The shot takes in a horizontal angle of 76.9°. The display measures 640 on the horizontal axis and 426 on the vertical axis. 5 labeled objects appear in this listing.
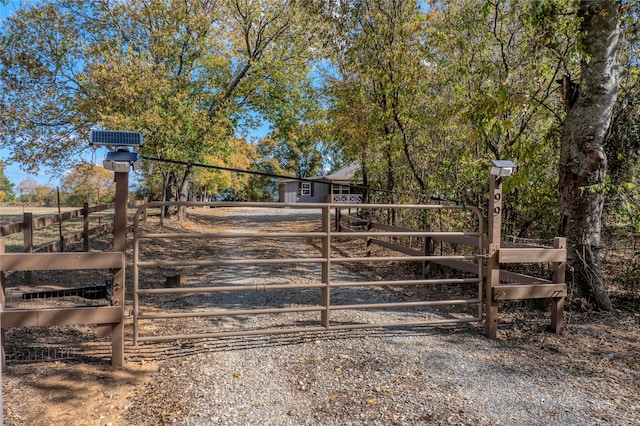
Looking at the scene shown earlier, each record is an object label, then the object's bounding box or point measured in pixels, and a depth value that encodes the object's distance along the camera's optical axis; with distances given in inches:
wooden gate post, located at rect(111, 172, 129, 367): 146.9
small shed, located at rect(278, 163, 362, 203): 1765.5
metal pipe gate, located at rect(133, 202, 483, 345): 160.4
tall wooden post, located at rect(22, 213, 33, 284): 251.8
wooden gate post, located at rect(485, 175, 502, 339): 186.2
